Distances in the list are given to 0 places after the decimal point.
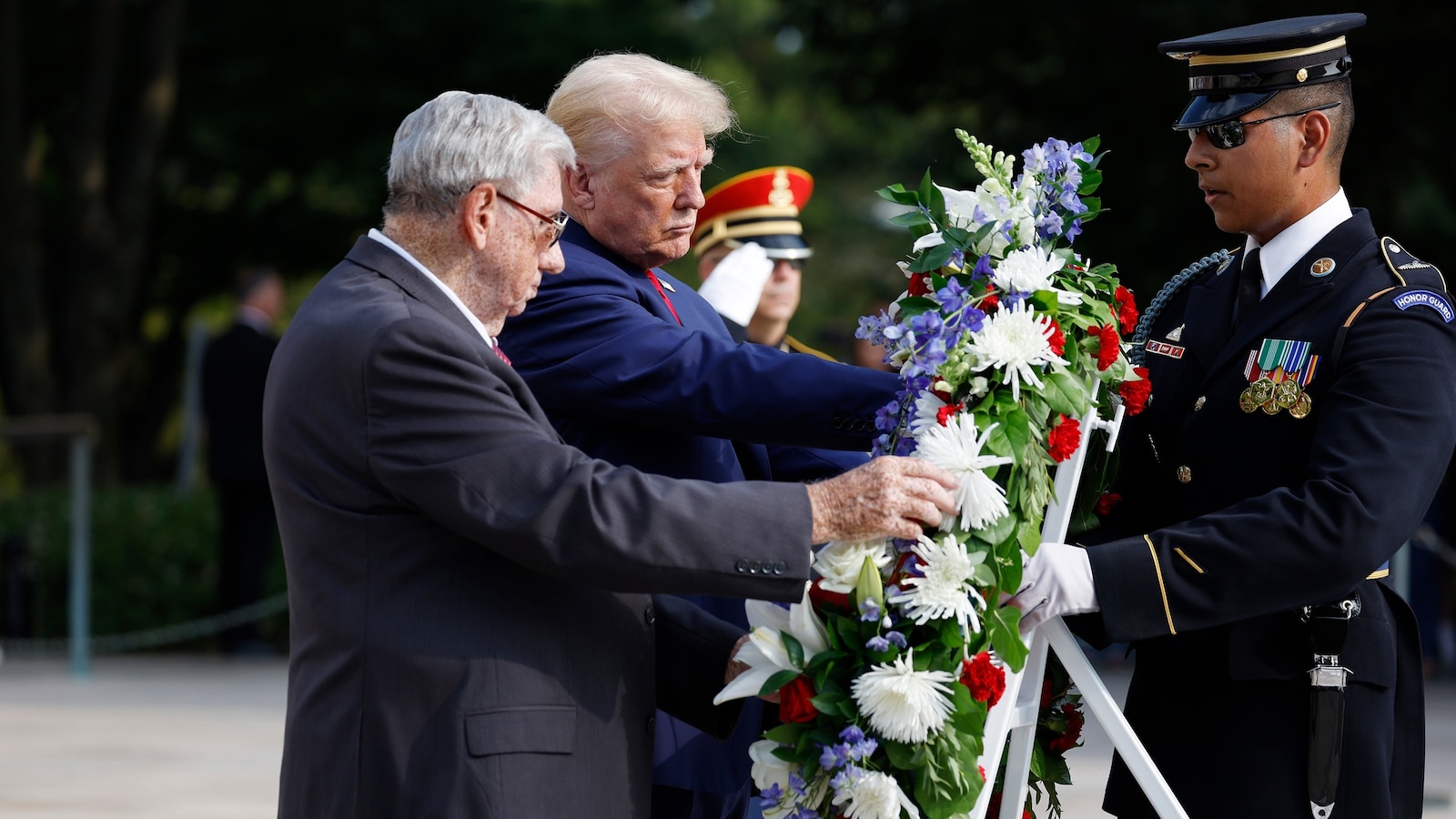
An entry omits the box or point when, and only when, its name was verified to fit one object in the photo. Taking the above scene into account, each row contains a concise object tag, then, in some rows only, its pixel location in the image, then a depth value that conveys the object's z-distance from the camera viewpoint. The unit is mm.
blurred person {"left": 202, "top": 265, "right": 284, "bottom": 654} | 20672
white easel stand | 5445
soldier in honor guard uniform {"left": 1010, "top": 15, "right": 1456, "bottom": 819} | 5469
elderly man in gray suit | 5047
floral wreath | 5250
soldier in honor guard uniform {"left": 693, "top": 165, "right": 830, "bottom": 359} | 11273
